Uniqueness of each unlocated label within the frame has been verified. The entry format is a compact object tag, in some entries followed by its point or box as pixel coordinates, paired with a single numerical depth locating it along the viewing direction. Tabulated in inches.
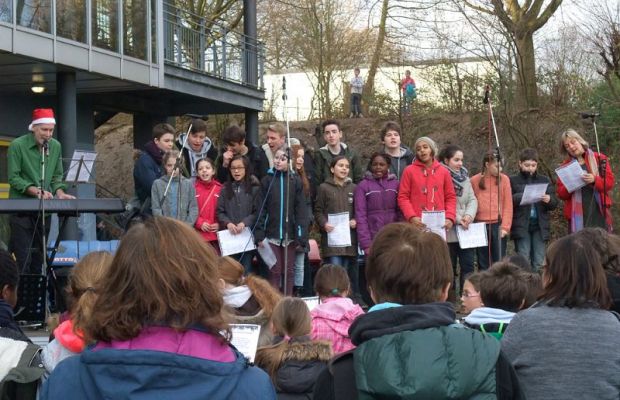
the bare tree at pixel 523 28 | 829.8
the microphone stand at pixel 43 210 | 342.9
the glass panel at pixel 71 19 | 638.5
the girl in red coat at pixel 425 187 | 434.9
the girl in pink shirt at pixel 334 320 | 231.5
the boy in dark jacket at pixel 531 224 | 471.8
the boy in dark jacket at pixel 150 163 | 438.9
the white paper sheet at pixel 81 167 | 470.6
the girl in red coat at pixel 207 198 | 424.5
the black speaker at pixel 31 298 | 336.8
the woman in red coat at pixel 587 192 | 456.4
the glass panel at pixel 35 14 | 603.2
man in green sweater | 389.4
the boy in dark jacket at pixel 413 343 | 113.2
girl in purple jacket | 437.1
